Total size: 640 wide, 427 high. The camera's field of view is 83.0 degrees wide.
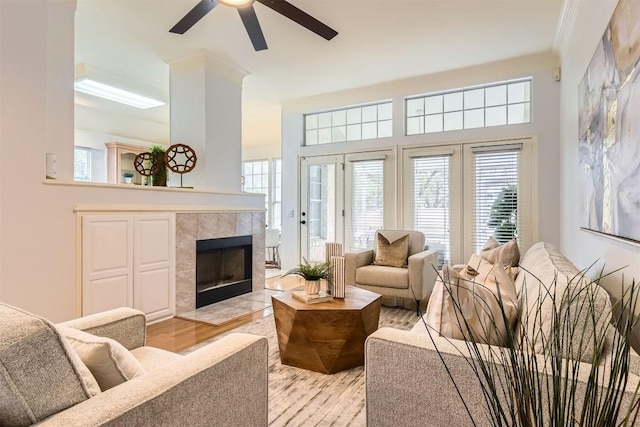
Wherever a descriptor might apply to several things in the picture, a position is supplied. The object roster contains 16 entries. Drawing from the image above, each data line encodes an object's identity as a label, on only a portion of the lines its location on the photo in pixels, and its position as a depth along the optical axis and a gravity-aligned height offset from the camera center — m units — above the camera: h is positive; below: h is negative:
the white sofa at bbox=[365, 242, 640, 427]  1.20 -0.59
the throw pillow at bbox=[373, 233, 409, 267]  3.97 -0.44
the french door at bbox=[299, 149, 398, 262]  5.08 +0.19
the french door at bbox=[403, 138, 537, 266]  4.22 +0.22
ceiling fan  2.59 +1.49
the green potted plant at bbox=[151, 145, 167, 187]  3.89 +0.48
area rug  1.84 -1.04
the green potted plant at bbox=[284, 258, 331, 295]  2.53 -0.44
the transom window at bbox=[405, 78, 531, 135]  4.32 +1.33
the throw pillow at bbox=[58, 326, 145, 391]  1.02 -0.43
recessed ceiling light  4.48 +1.59
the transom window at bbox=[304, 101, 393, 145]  5.18 +1.33
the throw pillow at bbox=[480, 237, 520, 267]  2.93 -0.35
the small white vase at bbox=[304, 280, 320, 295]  2.53 -0.52
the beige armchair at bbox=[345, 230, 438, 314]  3.61 -0.64
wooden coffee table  2.30 -0.79
